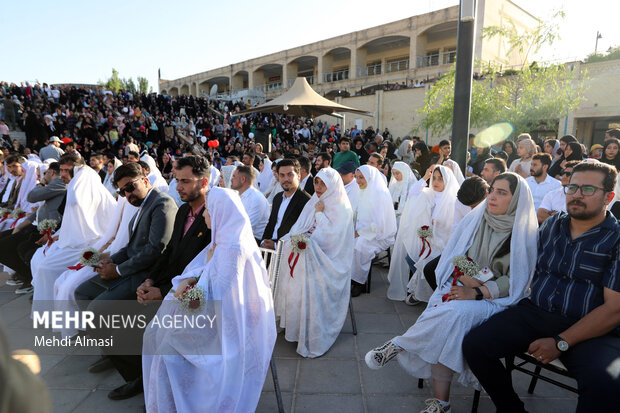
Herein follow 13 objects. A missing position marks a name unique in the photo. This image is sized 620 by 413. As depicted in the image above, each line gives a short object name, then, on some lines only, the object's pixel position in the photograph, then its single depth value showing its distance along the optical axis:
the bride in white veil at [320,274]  3.46
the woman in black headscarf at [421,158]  8.45
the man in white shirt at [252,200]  5.28
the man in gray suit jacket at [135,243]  3.23
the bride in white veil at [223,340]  2.24
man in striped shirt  2.16
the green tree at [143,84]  64.94
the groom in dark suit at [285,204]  4.19
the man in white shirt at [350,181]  5.00
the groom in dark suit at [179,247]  2.85
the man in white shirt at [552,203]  4.29
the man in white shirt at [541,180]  4.94
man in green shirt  8.31
